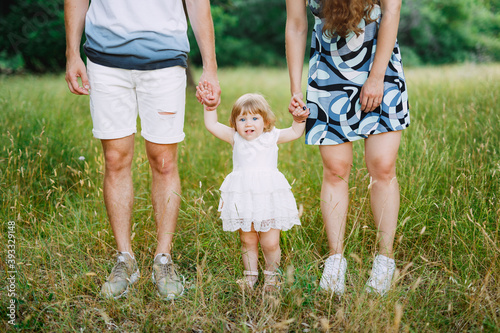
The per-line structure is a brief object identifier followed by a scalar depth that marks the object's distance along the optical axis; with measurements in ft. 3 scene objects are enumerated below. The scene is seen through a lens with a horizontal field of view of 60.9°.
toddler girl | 7.09
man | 6.91
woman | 6.79
